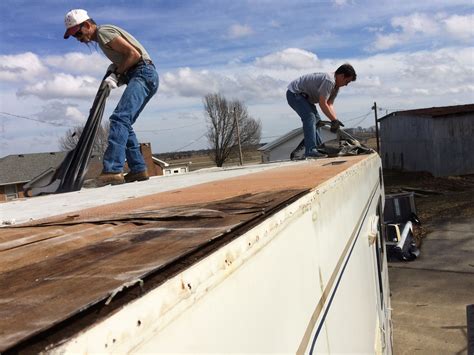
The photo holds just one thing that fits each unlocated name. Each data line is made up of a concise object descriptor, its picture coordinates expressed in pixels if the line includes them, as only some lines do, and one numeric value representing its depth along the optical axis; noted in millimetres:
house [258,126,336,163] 42844
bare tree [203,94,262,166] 56719
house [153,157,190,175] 47131
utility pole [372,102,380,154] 39312
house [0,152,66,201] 35469
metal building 30344
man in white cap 4078
